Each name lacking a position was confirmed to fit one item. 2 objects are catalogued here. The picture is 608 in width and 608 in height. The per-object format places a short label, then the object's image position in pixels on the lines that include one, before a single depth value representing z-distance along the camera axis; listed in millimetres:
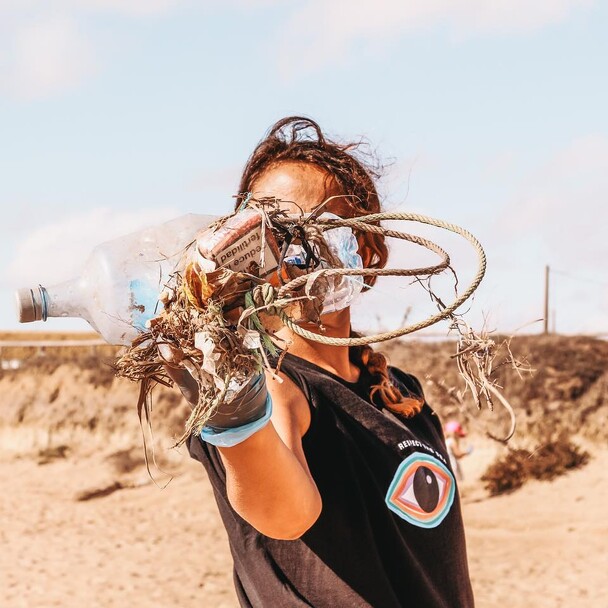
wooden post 29625
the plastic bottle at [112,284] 1910
